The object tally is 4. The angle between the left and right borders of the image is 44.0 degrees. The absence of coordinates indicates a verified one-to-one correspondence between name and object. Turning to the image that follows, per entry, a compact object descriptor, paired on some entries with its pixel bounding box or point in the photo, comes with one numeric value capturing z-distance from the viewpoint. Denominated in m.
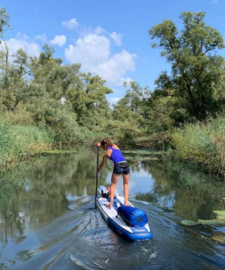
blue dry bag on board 5.05
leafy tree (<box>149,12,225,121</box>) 20.62
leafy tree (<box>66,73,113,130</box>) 41.47
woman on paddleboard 6.38
